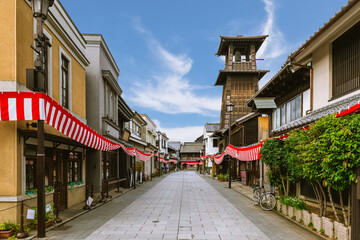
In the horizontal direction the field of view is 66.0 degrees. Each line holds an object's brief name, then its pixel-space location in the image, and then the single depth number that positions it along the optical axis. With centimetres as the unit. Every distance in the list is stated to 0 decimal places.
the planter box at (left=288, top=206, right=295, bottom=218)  995
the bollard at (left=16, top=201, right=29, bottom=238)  726
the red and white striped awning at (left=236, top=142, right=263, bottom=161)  1482
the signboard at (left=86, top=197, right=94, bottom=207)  1204
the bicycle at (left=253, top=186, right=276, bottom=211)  1188
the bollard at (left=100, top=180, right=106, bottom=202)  1441
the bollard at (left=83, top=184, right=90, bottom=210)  1202
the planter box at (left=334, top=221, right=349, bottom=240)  656
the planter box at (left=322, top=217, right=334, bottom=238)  728
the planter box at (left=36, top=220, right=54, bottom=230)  859
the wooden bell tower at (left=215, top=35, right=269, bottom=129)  4059
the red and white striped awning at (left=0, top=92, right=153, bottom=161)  698
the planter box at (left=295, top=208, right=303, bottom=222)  933
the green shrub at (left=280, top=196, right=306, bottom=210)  955
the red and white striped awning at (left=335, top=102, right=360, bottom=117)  613
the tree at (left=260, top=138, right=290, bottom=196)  1135
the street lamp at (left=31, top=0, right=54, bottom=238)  730
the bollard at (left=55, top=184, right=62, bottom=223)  930
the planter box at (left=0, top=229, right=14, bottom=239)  727
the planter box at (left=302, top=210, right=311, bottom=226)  873
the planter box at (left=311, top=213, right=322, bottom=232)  800
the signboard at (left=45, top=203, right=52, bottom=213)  870
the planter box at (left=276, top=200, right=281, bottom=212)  1140
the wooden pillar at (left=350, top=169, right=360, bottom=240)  574
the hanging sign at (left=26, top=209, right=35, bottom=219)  755
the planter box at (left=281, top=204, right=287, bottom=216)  1067
